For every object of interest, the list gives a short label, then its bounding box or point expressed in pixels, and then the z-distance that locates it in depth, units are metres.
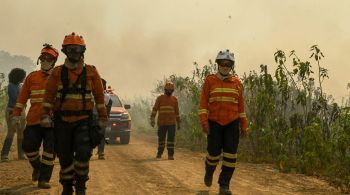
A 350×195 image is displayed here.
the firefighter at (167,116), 11.70
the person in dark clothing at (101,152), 11.05
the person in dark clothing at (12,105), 9.75
